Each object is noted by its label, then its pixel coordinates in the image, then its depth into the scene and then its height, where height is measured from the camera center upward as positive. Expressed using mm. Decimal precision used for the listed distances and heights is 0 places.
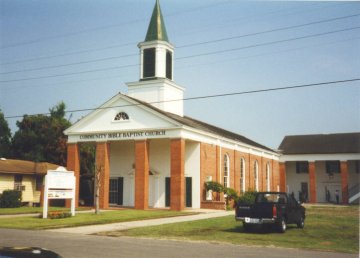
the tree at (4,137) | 54419 +6825
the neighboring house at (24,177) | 35844 +1098
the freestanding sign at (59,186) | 22875 +230
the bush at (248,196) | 33822 -432
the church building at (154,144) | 31469 +3793
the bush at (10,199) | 33188 -722
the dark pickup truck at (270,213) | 16297 -861
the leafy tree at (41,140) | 51312 +6040
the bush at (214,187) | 33750 +288
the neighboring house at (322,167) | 51406 +3153
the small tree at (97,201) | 24748 -630
